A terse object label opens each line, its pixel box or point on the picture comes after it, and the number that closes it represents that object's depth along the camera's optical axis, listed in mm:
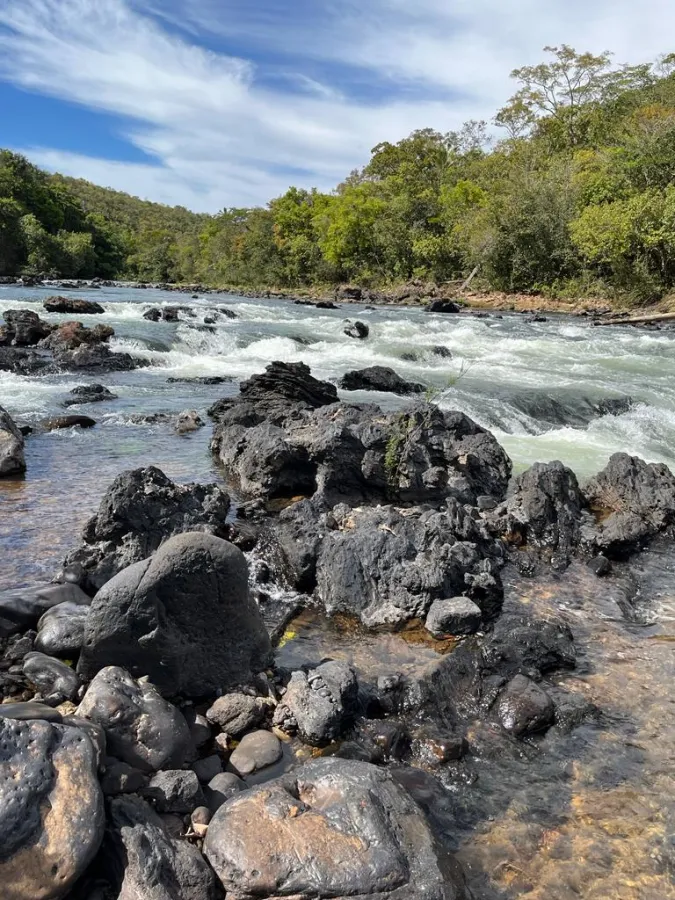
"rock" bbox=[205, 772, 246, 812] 3311
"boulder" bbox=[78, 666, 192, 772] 3332
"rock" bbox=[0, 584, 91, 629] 4586
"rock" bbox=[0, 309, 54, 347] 18625
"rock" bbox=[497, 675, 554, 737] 4156
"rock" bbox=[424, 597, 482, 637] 5223
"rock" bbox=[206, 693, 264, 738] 3936
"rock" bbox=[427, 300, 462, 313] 37000
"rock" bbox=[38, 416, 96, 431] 10812
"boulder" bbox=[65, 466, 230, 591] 5598
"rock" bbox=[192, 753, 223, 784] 3496
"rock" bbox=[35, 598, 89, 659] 4281
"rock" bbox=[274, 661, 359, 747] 3953
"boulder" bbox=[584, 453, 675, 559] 6891
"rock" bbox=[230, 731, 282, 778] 3662
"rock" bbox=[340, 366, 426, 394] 14763
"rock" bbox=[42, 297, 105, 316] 24969
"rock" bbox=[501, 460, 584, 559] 7082
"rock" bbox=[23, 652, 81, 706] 3863
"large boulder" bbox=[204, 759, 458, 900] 2725
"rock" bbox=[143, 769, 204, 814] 3137
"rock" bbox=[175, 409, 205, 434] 11168
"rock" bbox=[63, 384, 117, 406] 13031
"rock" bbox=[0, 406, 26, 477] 8211
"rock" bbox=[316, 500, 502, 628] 5496
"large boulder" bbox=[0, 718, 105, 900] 2504
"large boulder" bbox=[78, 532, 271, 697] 3979
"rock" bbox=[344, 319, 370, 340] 23594
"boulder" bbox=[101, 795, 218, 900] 2668
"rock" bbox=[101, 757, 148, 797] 3025
